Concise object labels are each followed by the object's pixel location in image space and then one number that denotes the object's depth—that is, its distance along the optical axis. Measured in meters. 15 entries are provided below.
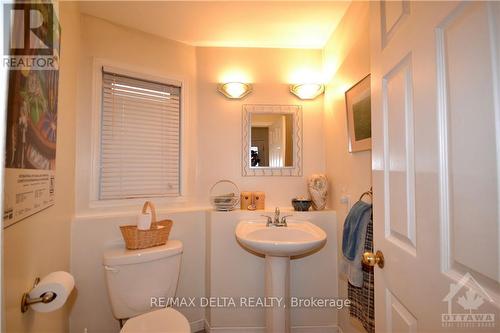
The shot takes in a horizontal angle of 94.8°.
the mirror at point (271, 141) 2.00
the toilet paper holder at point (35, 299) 0.73
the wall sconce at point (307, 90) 1.97
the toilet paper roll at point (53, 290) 0.77
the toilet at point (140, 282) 1.35
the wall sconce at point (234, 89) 1.94
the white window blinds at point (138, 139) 1.67
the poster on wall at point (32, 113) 0.67
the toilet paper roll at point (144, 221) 1.47
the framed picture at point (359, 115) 1.29
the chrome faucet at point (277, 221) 1.65
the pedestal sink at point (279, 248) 1.30
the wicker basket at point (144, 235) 1.47
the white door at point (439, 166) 0.45
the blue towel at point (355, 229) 1.24
